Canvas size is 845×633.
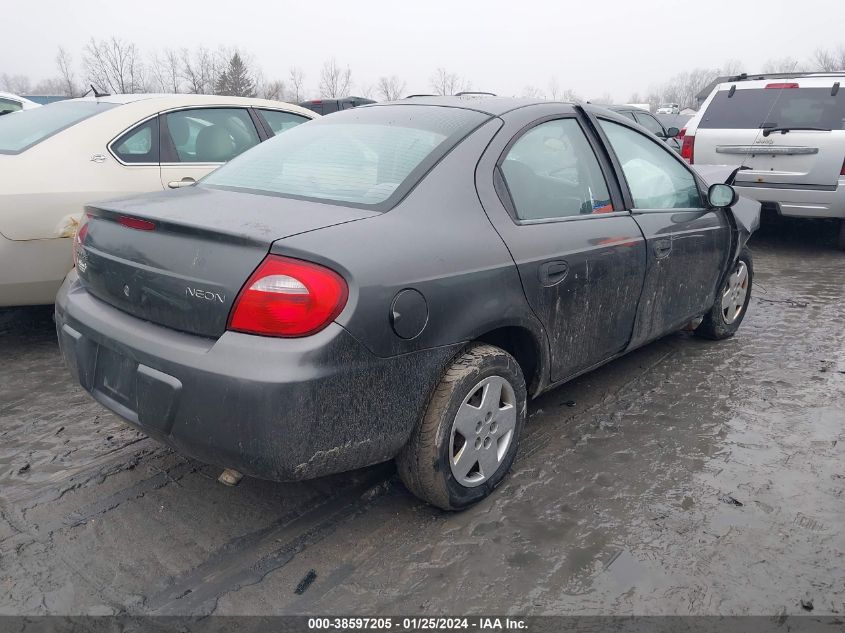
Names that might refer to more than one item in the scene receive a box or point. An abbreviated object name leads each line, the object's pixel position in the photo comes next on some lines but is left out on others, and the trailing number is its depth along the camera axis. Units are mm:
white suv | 6738
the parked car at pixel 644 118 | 13227
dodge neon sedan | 2049
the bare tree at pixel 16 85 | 80419
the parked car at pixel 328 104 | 18281
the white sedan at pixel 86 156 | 3775
